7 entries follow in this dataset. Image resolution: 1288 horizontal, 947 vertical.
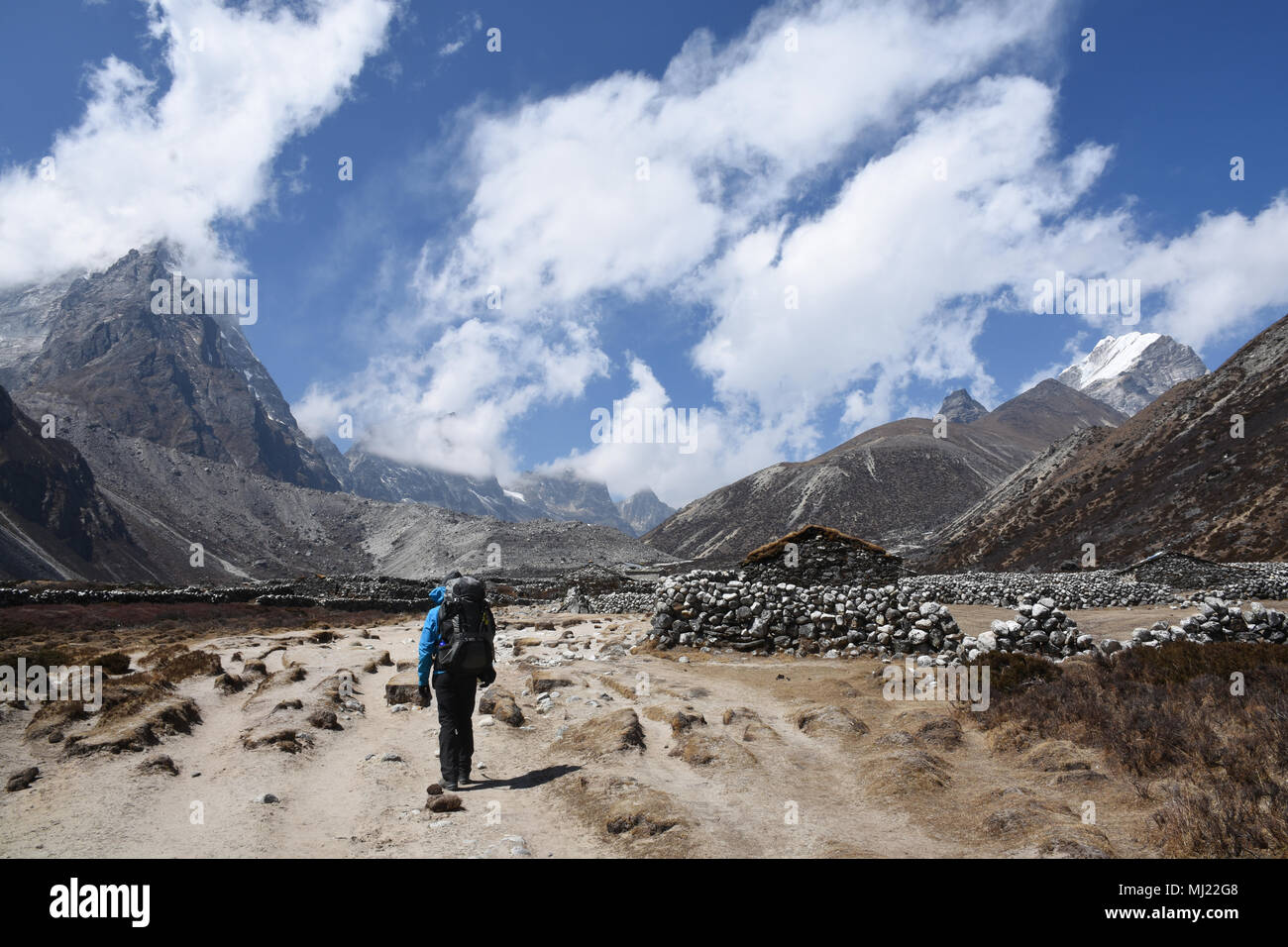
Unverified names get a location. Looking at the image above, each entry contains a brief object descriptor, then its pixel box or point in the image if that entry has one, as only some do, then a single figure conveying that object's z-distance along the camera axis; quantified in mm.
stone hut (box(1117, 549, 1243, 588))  29281
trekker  8312
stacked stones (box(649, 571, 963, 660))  17484
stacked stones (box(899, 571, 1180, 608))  28438
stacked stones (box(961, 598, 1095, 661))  14266
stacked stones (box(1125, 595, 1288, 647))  13383
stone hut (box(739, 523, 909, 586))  22891
